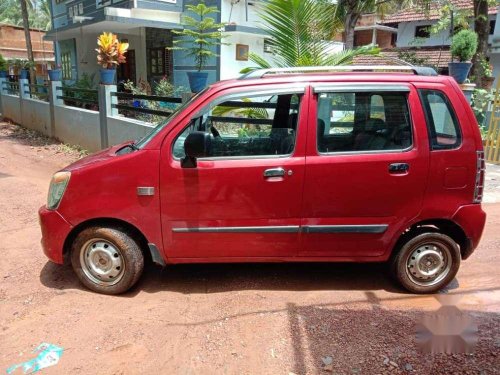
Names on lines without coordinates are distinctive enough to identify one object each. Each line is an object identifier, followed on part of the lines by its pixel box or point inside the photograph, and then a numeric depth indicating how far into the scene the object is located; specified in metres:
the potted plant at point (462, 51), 9.11
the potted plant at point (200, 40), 9.48
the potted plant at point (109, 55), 9.81
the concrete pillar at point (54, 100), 12.36
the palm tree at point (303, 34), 6.92
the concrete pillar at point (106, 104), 9.38
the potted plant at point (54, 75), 12.95
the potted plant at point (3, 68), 18.17
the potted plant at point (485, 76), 12.12
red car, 3.52
